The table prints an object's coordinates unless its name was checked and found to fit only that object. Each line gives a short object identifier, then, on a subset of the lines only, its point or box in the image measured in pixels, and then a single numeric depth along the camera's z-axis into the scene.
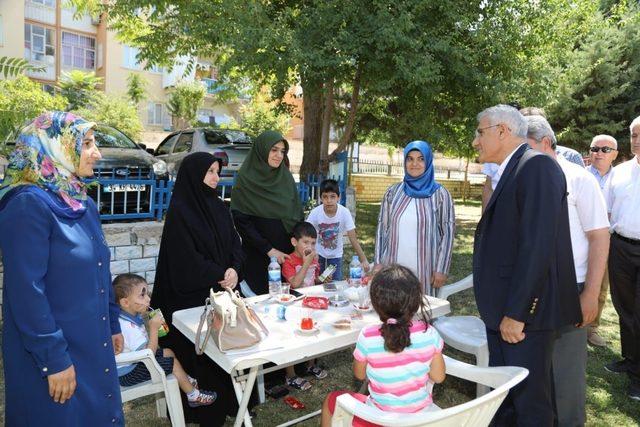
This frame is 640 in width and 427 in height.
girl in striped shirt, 2.00
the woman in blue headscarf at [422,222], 3.69
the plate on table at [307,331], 2.51
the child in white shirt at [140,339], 2.76
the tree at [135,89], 23.50
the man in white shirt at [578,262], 2.54
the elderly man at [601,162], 4.74
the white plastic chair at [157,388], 2.59
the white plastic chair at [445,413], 1.58
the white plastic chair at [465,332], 3.41
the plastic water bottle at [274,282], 3.25
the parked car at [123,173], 5.46
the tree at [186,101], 23.56
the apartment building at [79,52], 24.33
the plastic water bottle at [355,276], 3.47
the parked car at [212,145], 9.52
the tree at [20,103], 3.12
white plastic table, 2.28
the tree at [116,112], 19.58
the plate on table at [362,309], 2.93
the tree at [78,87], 19.27
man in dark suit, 2.18
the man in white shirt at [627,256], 3.76
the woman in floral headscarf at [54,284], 1.81
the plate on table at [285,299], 3.12
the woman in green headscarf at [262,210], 3.97
